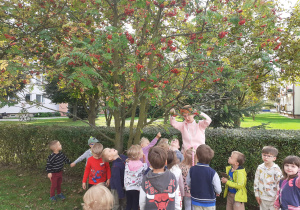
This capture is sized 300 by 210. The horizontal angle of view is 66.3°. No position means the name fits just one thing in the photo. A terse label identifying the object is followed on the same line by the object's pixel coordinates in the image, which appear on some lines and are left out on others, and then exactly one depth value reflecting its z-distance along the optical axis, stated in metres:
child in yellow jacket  3.55
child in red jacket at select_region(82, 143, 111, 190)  4.30
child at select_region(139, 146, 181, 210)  2.74
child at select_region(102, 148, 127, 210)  4.00
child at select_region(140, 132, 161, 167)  4.46
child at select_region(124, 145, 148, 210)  3.71
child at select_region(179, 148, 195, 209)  3.72
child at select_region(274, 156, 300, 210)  2.80
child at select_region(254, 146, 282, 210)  3.45
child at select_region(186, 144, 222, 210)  3.13
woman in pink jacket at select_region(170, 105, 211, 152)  4.33
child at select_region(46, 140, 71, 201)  5.14
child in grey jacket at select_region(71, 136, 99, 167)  5.07
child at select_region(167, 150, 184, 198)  3.45
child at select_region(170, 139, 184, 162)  4.27
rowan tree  3.85
